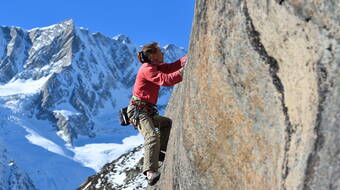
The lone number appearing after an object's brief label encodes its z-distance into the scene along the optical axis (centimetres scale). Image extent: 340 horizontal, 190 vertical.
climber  968
